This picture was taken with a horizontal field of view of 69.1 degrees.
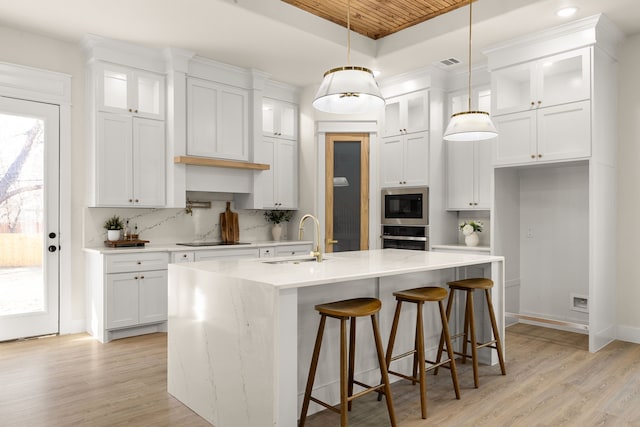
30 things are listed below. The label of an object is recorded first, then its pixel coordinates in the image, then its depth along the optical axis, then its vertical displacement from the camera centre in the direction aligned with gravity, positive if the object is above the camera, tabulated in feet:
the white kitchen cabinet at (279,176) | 19.69 +1.56
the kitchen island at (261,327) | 7.54 -2.15
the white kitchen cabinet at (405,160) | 18.26 +2.11
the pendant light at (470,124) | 10.76 +2.06
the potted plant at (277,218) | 20.47 -0.27
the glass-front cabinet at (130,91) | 15.28 +4.23
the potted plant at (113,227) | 15.53 -0.50
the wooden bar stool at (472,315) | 11.28 -2.56
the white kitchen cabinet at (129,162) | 15.14 +1.72
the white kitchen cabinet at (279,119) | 20.17 +4.14
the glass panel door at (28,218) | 14.33 -0.18
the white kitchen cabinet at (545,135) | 13.73 +2.41
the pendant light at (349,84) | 8.87 +2.48
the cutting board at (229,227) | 18.92 -0.60
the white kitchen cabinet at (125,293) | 14.43 -2.61
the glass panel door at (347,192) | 19.85 +0.87
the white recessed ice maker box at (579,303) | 15.75 -3.13
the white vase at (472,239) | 17.29 -1.01
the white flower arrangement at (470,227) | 17.13 -0.56
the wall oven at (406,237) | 18.28 -1.00
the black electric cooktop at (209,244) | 17.35 -1.20
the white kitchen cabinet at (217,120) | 17.12 +3.54
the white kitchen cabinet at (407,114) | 18.35 +4.09
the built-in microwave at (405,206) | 18.19 +0.25
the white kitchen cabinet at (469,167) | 17.30 +1.73
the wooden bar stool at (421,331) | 9.22 -2.51
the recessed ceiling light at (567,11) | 12.87 +5.64
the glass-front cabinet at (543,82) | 13.89 +4.38
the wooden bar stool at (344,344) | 7.95 -2.41
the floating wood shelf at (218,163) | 16.39 +1.85
